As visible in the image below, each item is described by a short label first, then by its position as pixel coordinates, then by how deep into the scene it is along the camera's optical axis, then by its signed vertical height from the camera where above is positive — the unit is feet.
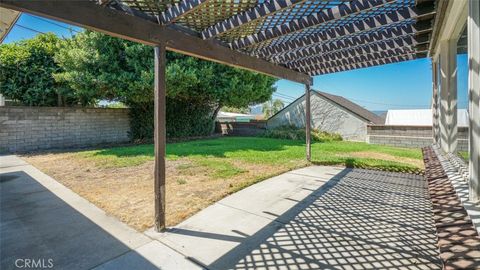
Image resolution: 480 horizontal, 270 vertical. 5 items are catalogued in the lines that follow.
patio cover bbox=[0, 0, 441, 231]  7.25 +4.48
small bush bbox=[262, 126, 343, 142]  41.14 +0.11
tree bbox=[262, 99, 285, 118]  120.16 +15.21
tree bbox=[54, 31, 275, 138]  29.37 +7.95
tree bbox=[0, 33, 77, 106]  31.04 +8.28
